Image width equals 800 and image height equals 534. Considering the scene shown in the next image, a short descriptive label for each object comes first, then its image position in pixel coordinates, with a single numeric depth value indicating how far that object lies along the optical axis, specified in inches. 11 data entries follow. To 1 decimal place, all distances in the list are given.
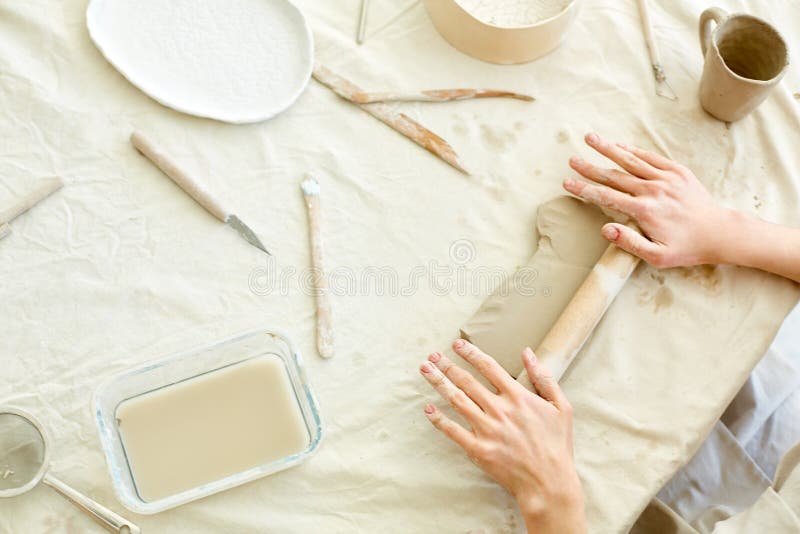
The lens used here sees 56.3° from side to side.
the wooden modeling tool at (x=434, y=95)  43.9
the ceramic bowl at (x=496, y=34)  43.6
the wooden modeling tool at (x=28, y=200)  38.8
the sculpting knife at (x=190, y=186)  40.3
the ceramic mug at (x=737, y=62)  42.1
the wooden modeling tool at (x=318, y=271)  38.6
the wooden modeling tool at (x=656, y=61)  46.2
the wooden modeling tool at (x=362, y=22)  45.9
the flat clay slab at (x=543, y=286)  38.3
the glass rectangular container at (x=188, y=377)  34.2
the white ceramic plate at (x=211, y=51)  42.7
